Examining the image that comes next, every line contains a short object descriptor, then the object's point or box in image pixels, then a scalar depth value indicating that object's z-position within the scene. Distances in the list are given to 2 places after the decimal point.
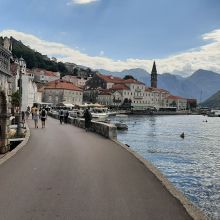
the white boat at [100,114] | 47.83
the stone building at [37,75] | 117.12
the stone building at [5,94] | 10.72
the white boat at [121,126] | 40.52
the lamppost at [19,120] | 14.94
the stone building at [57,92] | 89.36
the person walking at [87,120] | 18.90
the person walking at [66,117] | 27.65
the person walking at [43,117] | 21.59
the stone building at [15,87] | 48.06
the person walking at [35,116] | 21.70
